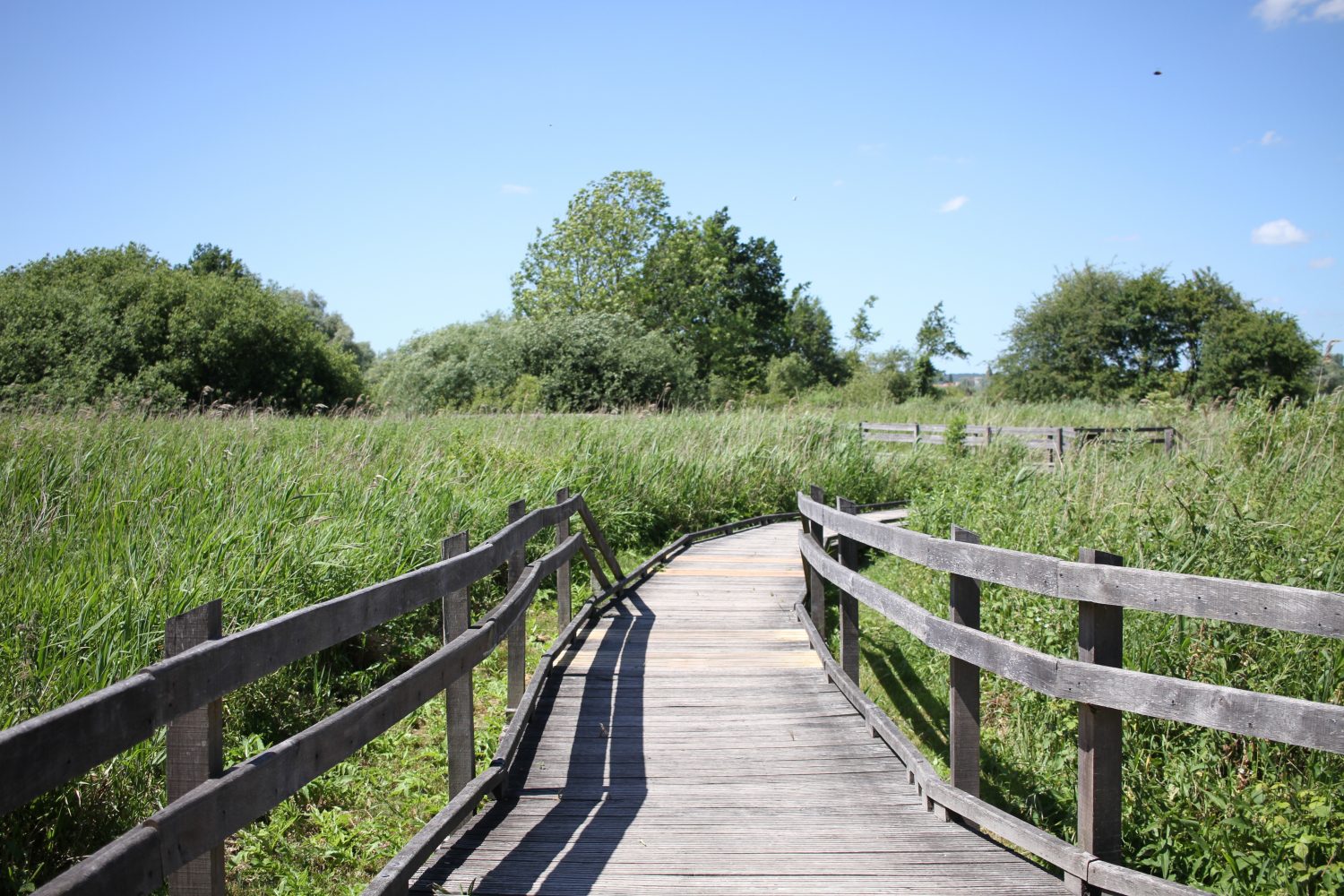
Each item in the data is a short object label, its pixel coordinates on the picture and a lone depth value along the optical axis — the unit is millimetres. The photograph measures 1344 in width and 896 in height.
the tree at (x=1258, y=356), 37531
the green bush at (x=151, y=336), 25531
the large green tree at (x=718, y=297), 48125
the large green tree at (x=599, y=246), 46531
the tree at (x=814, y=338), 57812
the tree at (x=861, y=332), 55819
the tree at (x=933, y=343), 43812
